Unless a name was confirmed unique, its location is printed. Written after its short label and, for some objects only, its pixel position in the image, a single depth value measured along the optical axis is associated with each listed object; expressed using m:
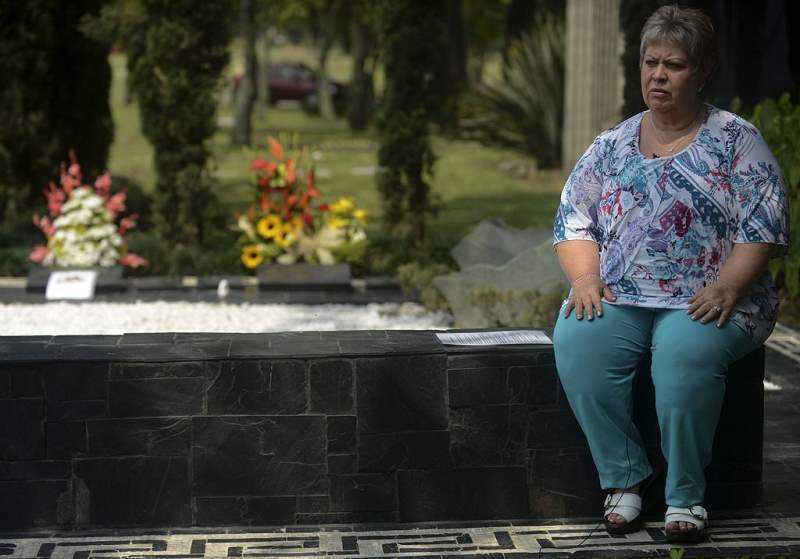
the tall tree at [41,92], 15.93
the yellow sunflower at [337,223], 13.60
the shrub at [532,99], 25.65
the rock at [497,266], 11.73
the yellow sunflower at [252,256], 13.51
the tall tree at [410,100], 15.44
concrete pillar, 23.60
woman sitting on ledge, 6.60
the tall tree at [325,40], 43.40
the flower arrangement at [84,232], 13.58
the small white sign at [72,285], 12.87
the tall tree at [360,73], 39.04
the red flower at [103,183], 13.59
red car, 54.09
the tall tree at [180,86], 14.60
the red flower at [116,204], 13.66
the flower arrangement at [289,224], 13.49
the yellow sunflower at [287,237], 13.43
